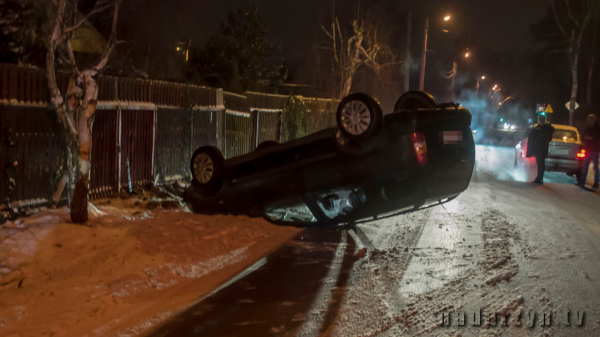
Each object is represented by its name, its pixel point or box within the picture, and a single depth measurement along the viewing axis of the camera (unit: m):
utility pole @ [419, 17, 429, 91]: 27.14
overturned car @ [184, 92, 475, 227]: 6.50
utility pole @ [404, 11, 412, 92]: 25.12
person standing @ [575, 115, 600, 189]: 13.95
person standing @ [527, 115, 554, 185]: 14.12
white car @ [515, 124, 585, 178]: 15.19
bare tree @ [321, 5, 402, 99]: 24.66
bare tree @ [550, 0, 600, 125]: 32.53
